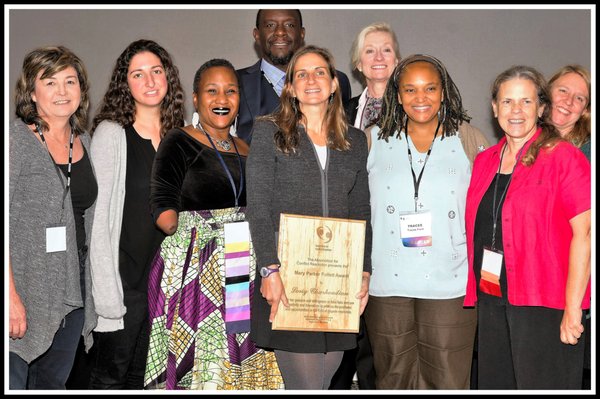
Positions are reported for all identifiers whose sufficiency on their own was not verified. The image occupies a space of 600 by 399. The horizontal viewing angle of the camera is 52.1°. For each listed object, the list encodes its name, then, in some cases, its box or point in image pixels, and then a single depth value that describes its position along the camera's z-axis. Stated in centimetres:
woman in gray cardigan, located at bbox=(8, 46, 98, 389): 288
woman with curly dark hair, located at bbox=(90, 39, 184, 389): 313
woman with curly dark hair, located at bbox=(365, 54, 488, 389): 298
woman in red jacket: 279
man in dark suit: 398
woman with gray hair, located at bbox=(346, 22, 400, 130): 392
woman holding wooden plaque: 279
